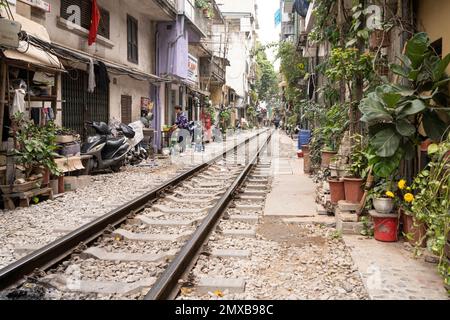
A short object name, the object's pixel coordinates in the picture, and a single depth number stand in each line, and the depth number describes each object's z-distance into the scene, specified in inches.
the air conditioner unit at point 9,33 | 278.8
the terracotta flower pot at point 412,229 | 182.4
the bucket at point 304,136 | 661.9
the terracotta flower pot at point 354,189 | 242.4
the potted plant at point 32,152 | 298.0
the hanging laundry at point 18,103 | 312.3
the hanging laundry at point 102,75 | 475.2
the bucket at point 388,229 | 211.0
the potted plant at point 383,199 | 209.5
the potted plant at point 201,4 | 978.1
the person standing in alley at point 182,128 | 744.7
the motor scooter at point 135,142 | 536.2
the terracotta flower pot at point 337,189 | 260.7
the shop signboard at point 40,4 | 381.7
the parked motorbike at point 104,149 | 440.5
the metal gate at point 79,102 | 463.2
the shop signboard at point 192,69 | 939.7
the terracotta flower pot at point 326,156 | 359.3
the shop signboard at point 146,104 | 689.6
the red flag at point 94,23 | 496.1
